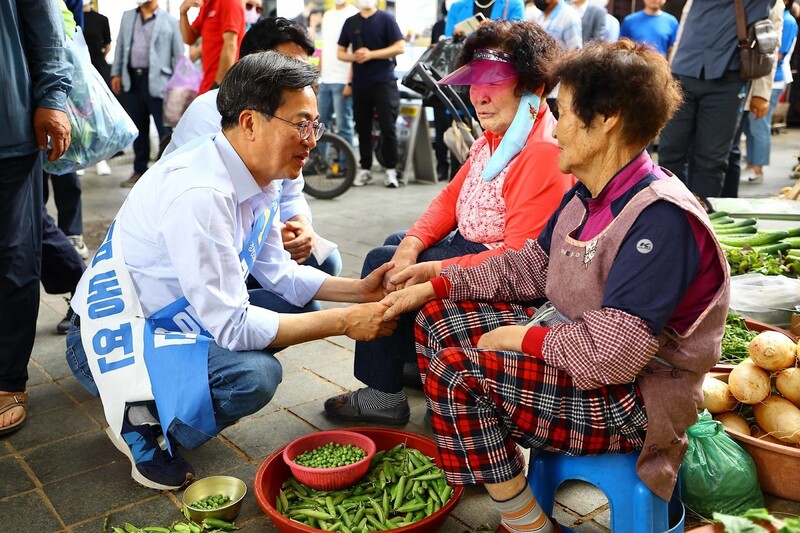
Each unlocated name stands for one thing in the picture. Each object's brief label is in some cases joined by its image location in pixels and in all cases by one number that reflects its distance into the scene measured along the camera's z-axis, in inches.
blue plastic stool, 81.4
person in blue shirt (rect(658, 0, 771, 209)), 205.9
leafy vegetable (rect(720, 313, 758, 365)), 123.7
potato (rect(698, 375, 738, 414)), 109.0
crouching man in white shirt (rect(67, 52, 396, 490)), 95.7
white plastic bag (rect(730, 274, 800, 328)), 139.3
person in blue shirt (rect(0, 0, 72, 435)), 117.9
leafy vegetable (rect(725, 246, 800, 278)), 158.1
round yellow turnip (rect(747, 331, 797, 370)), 106.5
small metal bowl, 95.5
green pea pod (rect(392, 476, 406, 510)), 97.0
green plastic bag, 96.6
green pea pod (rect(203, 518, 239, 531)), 93.9
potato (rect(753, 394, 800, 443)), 103.0
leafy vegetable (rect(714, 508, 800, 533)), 52.8
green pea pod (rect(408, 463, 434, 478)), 101.5
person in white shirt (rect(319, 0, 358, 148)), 381.4
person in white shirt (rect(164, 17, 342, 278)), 136.7
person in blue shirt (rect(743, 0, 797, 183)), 340.8
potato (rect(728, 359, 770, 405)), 106.6
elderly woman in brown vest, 75.7
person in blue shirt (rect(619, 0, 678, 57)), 331.0
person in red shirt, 213.6
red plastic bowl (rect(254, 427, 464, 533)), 88.9
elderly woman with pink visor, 112.0
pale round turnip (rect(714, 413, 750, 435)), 108.6
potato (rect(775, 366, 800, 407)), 105.7
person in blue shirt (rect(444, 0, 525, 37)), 227.1
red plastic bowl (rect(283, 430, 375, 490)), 98.3
